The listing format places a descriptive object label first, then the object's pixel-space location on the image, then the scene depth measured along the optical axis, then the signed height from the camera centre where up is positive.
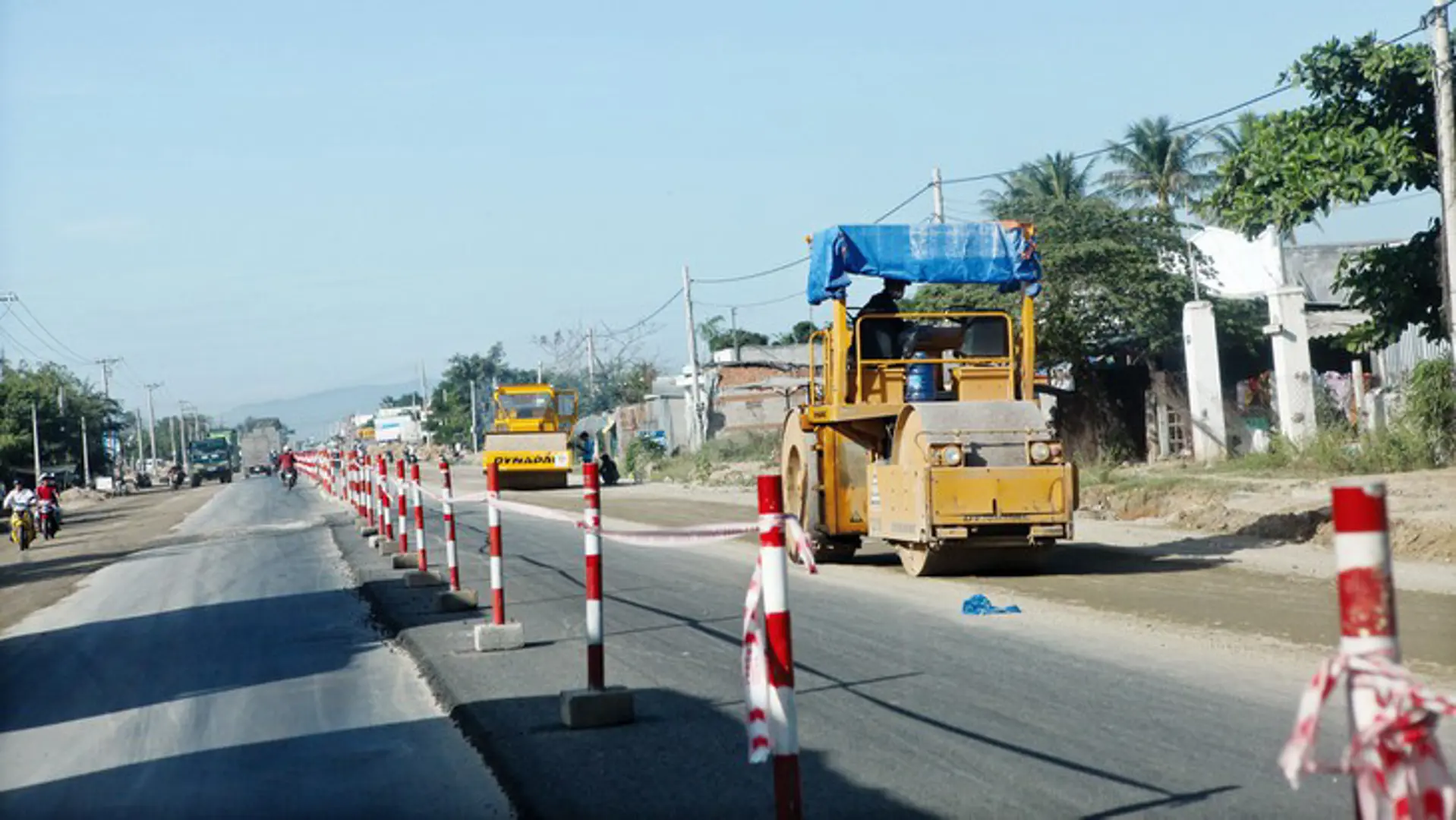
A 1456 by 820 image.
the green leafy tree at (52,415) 77.56 +3.53
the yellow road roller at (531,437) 45.06 +0.32
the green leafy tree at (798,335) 78.31 +4.95
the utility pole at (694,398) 57.12 +1.46
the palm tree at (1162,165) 61.34 +9.54
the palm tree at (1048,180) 59.91 +9.15
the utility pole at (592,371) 91.47 +4.23
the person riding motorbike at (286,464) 59.63 -0.09
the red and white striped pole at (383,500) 21.81 -0.60
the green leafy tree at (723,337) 84.38 +5.44
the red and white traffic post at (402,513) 19.23 -0.77
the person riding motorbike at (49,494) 38.94 -0.43
